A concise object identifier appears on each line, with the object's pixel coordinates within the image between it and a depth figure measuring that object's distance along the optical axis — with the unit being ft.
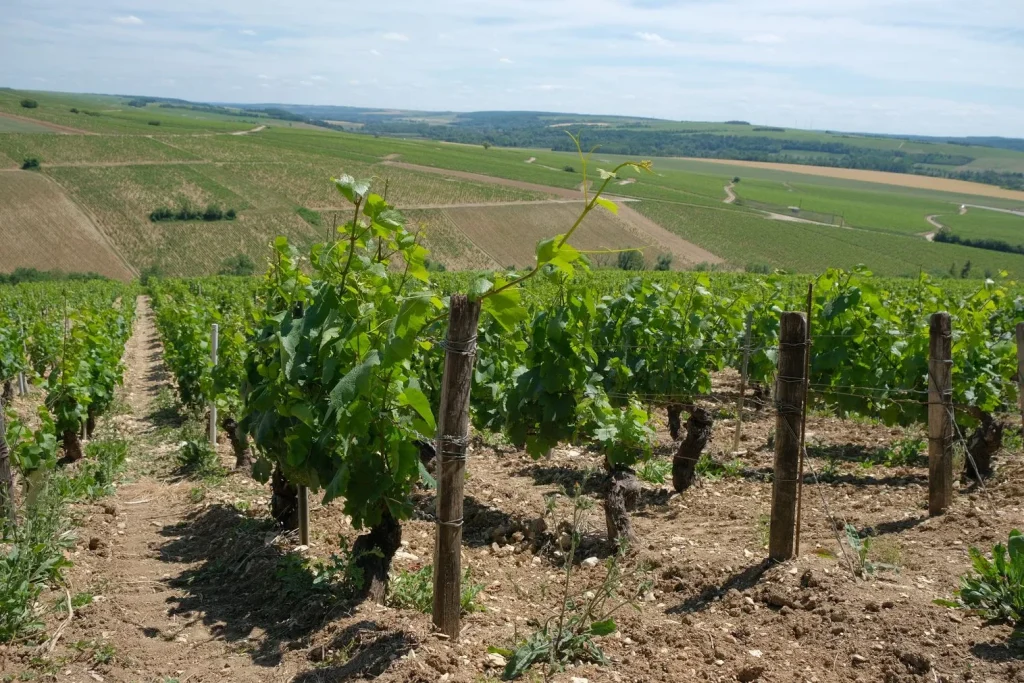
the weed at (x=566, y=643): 12.12
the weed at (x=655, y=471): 23.77
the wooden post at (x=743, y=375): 26.63
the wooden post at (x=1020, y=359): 15.25
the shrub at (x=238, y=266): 155.43
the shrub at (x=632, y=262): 162.30
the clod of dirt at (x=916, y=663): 12.08
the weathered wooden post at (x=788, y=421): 15.51
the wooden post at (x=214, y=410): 29.25
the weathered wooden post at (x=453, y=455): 12.69
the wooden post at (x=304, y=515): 17.85
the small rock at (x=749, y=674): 12.35
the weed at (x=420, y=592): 14.65
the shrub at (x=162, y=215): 180.14
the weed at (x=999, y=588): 12.89
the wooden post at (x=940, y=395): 17.92
